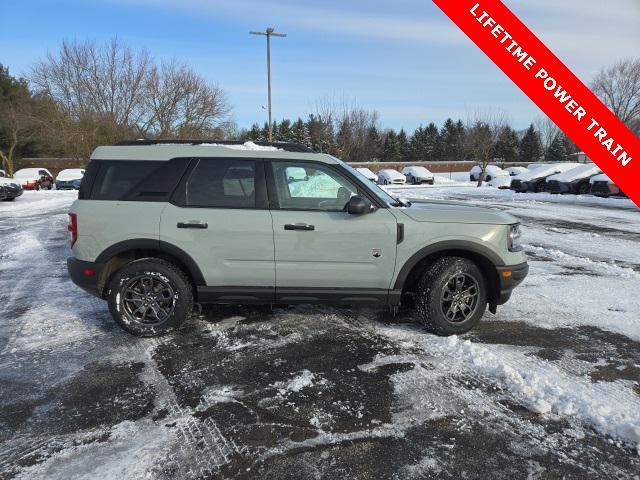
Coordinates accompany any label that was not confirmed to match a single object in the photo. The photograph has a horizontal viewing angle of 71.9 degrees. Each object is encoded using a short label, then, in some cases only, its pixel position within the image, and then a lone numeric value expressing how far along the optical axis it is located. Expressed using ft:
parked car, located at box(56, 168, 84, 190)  92.59
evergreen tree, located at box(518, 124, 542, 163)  232.94
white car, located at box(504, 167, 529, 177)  132.67
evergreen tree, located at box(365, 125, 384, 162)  193.26
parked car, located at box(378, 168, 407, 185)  116.47
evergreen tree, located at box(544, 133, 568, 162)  227.08
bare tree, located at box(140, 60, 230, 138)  115.96
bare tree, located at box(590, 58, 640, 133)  135.23
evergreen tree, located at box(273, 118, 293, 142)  226.79
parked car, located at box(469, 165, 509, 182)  131.47
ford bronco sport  13.89
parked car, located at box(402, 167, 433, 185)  124.16
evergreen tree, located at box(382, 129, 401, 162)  228.22
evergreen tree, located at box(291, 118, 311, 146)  208.49
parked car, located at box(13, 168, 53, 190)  90.38
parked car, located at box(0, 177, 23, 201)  59.02
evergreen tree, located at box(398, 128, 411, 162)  239.50
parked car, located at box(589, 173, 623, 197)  60.85
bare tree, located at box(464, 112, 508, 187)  129.80
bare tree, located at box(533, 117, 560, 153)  240.53
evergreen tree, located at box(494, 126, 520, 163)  232.22
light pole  85.81
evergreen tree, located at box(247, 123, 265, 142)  239.21
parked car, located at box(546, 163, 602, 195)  67.77
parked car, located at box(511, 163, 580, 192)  76.38
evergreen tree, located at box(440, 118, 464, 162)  239.30
